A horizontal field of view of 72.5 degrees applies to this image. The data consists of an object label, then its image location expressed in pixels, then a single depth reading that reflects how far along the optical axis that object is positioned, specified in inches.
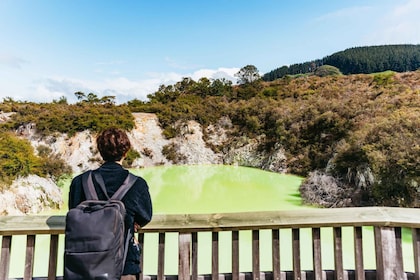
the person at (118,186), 54.2
